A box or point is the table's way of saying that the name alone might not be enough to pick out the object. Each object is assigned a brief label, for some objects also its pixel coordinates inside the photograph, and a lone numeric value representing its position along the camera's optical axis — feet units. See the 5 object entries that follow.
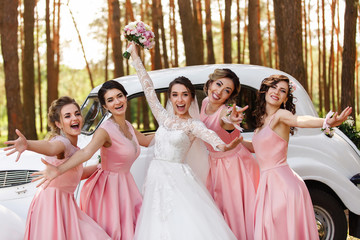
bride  12.32
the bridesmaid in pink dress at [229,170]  14.39
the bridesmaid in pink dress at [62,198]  12.33
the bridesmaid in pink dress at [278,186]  13.29
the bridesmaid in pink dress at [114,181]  13.44
